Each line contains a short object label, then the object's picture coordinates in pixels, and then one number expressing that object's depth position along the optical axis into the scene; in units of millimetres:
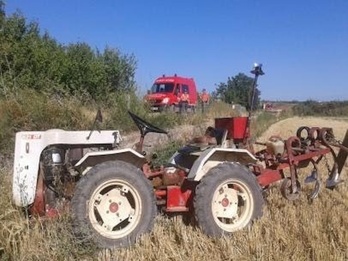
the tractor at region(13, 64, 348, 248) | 5254
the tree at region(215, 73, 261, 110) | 42406
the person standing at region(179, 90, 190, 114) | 27250
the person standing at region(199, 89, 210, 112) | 26412
